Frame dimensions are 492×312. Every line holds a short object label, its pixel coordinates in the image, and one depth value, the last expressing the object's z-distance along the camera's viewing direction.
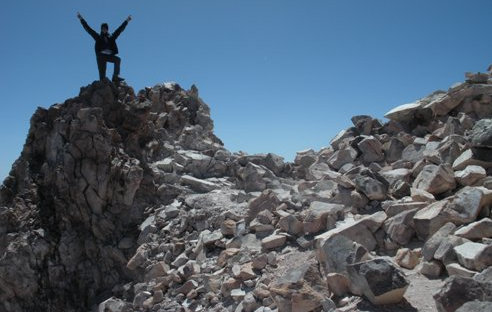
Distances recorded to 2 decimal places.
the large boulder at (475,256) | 5.64
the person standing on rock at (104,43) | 15.84
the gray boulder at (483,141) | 8.75
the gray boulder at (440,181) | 8.62
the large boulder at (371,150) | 13.16
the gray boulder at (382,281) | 5.62
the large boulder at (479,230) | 6.36
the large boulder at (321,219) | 9.23
